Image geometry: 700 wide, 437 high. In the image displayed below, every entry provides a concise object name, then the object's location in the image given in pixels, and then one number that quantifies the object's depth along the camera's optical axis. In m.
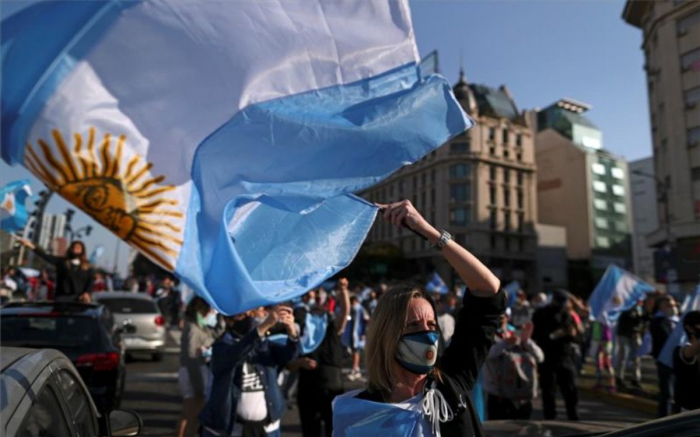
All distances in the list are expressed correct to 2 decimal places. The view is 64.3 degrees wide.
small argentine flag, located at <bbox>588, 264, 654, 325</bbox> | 12.15
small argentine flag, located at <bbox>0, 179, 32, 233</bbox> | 4.72
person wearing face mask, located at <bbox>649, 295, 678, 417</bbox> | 6.59
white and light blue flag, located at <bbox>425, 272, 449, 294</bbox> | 20.66
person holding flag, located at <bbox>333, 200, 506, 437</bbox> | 1.88
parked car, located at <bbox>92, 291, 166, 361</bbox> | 12.48
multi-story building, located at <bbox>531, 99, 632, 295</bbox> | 84.56
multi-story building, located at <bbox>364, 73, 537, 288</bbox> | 74.31
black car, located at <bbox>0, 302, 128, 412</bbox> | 5.62
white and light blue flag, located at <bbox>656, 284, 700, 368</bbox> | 5.64
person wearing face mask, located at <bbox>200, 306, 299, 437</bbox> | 4.10
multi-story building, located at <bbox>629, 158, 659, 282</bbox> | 76.27
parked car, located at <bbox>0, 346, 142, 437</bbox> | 1.96
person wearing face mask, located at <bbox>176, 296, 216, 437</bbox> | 5.81
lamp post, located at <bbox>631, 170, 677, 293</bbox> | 25.62
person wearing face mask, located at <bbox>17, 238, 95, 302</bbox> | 7.11
